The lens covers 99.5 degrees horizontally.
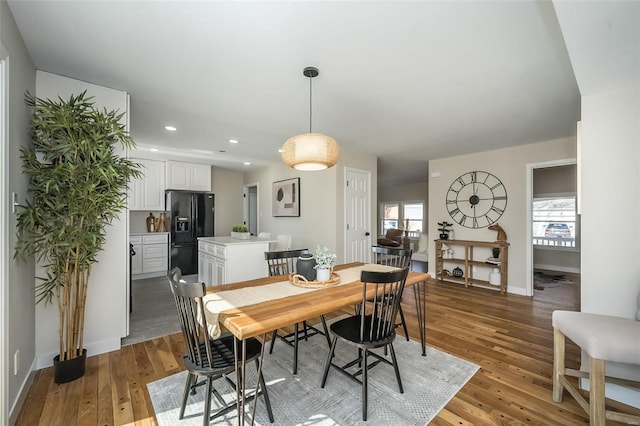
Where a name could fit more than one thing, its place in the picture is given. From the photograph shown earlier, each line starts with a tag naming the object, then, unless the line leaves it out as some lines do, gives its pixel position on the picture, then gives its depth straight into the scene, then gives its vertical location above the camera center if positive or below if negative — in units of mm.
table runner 1511 -562
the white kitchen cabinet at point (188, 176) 5531 +781
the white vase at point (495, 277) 4539 -1069
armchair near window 7938 -769
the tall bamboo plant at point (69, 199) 1872 +98
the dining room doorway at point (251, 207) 7152 +161
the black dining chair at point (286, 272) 2510 -621
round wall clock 4727 +260
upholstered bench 1420 -716
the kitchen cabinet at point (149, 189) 5152 +471
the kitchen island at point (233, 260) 3730 -676
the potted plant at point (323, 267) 2168 -431
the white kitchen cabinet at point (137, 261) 5065 -901
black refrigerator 5383 -241
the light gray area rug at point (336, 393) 1670 -1267
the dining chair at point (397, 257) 2771 -470
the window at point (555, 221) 6195 -179
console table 4508 -880
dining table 1399 -564
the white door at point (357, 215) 4973 -33
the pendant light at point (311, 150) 2109 +503
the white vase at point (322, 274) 2166 -488
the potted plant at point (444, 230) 5250 -322
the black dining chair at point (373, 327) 1693 -830
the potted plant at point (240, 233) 4368 -330
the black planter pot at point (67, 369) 1987 -1164
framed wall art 5539 +331
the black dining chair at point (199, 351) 1404 -817
